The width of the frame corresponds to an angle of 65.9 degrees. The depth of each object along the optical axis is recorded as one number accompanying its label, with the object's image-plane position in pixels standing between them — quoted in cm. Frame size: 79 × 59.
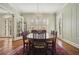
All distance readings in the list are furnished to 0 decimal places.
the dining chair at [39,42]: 134
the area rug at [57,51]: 134
